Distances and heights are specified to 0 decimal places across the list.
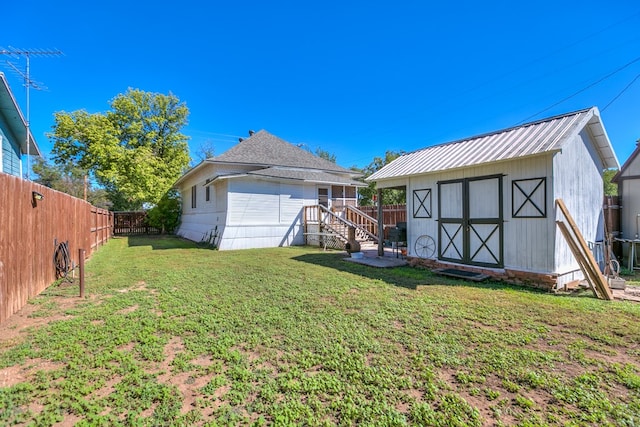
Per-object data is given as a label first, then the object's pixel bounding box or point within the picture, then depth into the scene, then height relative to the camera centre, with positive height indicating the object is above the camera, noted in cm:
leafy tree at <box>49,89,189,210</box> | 2216 +636
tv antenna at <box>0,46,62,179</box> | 874 +506
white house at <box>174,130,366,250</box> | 1278 +125
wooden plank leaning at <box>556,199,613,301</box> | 515 -82
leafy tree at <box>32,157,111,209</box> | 3403 +502
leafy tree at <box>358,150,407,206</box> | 2628 +259
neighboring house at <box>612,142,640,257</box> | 840 +60
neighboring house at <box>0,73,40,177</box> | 774 +290
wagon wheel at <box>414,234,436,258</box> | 778 -82
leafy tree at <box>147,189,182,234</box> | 2122 +27
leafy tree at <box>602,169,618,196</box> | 3536 +384
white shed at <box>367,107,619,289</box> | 576 +50
